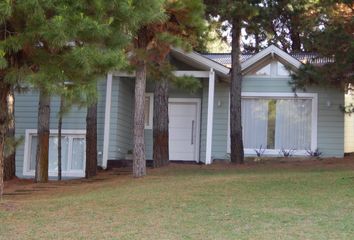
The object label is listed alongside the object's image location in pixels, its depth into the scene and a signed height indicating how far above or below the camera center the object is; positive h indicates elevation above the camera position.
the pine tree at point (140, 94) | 14.25 +1.16
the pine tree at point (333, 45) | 14.99 +2.65
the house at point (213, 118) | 19.03 +0.77
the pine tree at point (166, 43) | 13.47 +2.31
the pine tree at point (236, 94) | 17.59 +1.50
